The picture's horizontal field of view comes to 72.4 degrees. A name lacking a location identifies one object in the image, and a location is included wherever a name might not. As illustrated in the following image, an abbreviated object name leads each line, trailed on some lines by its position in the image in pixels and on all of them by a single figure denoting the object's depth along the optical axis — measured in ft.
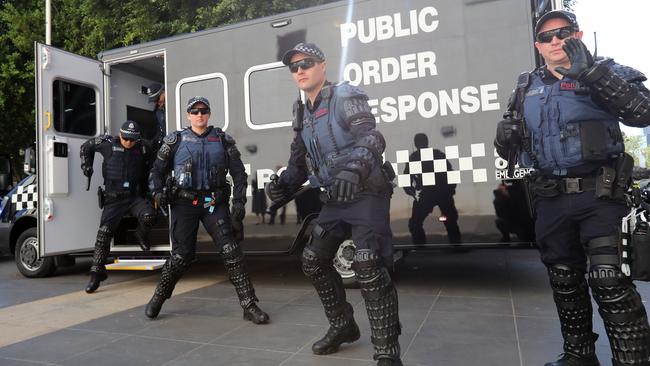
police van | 12.62
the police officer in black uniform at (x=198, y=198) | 11.89
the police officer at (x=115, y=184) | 16.19
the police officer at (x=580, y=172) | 6.81
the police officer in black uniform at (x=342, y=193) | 7.79
